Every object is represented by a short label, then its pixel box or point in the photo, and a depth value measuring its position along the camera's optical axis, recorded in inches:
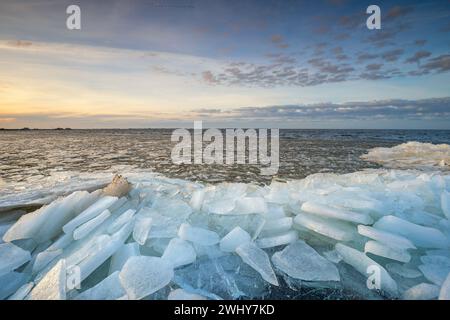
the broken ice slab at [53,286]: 68.3
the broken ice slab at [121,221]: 103.5
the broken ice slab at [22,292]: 72.1
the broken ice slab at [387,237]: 87.2
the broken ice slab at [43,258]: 85.7
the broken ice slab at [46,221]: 99.2
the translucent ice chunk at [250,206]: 112.3
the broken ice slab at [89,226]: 97.7
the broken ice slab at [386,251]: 83.8
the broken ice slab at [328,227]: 95.5
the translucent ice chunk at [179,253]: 84.3
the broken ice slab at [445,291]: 67.0
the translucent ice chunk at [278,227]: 103.7
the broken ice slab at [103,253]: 80.7
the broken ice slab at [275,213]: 110.7
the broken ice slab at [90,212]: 103.0
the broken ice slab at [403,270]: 81.1
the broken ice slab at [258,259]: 80.0
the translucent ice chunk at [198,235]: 95.0
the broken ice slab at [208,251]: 92.0
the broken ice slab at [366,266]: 75.7
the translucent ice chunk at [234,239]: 93.8
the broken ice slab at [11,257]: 83.2
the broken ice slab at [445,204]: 105.1
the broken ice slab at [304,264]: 80.4
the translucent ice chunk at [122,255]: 85.3
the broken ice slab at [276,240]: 95.1
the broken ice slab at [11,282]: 76.0
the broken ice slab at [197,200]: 122.4
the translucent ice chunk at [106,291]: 70.9
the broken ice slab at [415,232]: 92.0
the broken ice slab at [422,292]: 71.0
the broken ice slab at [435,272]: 76.8
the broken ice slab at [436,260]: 83.1
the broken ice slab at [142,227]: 95.8
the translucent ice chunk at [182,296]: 69.4
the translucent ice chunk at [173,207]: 117.3
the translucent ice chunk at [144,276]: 70.4
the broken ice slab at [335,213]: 100.3
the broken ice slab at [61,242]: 95.3
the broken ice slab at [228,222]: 105.7
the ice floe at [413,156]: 321.4
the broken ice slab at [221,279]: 76.1
